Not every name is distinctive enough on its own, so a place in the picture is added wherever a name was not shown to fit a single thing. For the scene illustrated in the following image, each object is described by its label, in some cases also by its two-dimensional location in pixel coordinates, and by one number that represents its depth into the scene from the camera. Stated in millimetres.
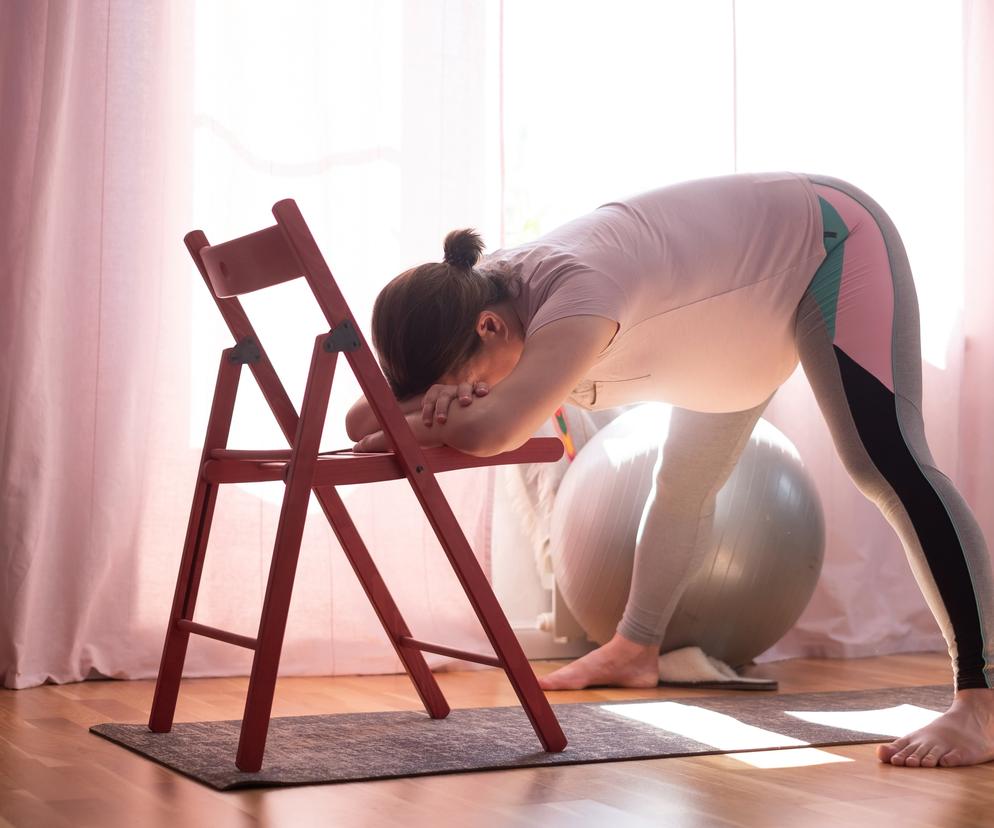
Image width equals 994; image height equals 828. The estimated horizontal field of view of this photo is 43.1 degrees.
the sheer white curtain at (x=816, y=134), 3131
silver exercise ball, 2576
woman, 1663
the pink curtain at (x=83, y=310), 2463
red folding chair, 1621
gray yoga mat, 1670
